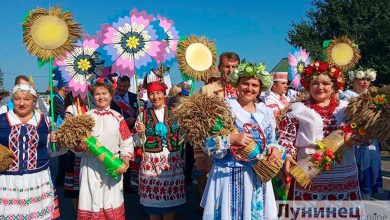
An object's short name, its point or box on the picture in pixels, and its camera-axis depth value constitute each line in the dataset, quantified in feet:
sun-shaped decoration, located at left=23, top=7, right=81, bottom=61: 12.54
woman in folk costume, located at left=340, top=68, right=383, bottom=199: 17.42
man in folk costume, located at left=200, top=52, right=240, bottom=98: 15.75
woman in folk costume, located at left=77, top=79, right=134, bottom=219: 13.32
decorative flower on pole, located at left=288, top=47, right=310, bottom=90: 20.59
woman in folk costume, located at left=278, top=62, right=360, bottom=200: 11.59
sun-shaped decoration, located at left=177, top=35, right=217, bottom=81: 16.34
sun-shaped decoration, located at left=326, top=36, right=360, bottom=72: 18.74
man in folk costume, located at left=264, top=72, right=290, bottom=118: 17.72
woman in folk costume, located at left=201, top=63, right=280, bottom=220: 10.59
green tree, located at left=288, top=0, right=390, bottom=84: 46.21
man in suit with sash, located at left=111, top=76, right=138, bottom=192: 19.39
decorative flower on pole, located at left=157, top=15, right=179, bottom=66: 15.21
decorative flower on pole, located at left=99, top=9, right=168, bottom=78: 13.85
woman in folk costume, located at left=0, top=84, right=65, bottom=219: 11.64
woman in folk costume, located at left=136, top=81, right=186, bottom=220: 14.44
